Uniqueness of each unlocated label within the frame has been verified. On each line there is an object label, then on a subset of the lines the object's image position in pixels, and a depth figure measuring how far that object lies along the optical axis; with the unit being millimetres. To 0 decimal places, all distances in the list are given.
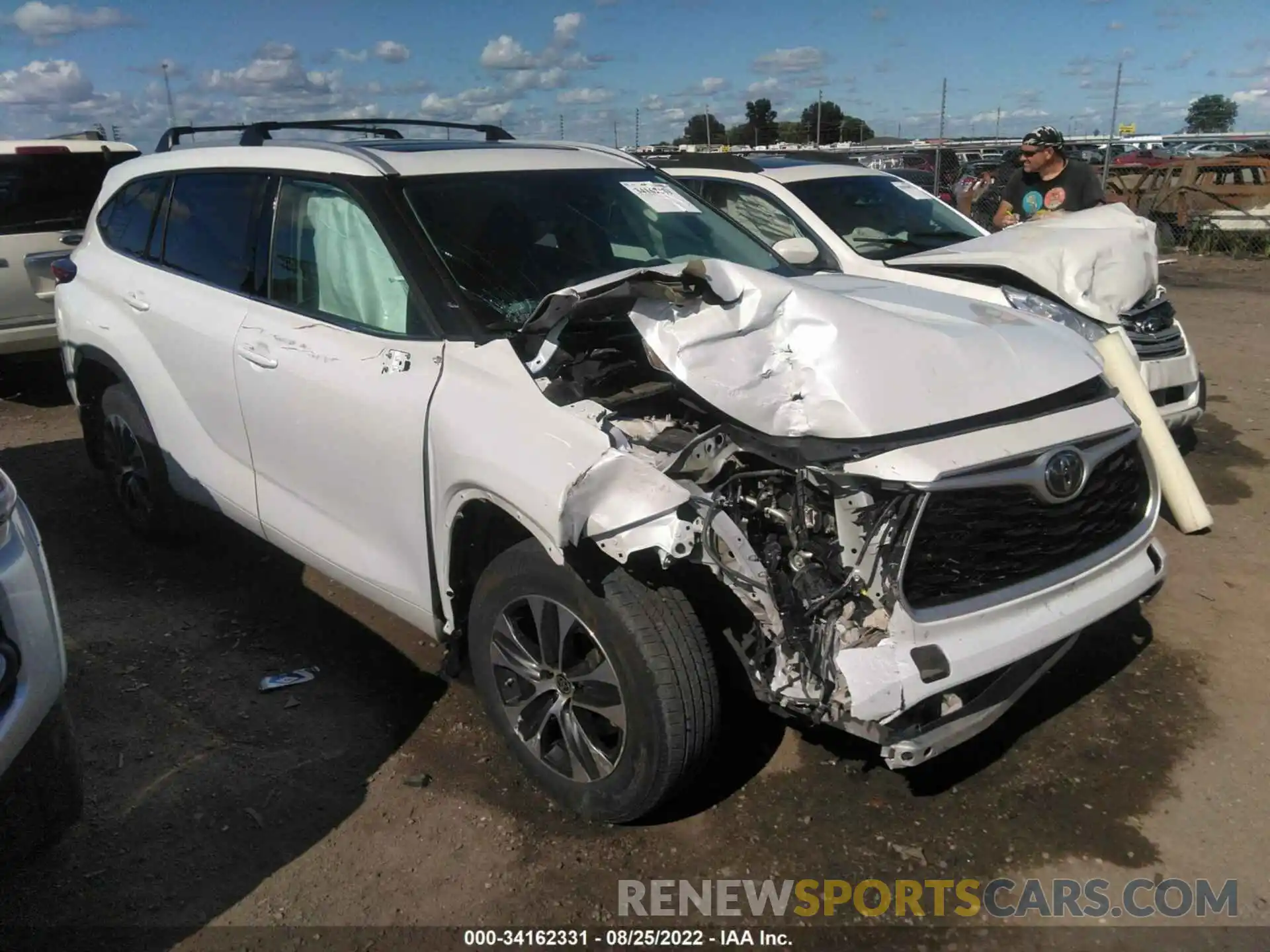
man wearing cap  6820
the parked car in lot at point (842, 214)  6348
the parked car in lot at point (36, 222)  7184
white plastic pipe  4416
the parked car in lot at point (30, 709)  2377
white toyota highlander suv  2568
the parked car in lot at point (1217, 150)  16688
